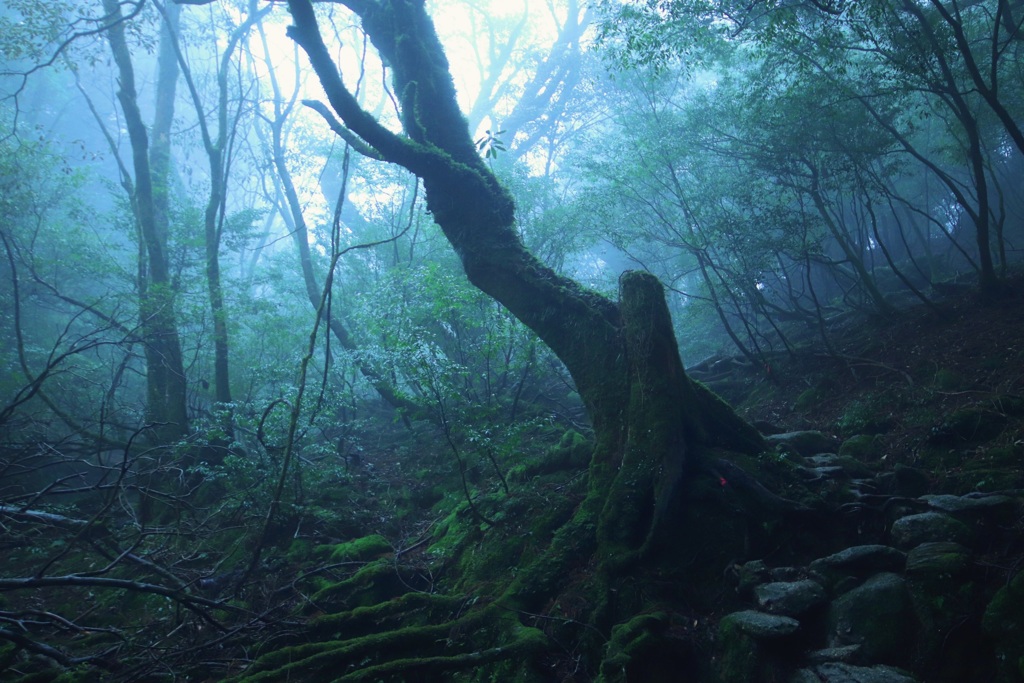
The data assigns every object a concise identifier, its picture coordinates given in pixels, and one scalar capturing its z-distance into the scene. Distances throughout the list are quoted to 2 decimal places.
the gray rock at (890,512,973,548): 4.28
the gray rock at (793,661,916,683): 3.42
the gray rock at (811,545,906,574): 4.29
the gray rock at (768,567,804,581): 4.45
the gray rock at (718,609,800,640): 3.88
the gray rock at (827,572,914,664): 3.78
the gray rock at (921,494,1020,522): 4.37
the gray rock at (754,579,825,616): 4.10
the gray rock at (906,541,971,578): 3.96
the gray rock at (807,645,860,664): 3.73
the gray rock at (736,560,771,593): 4.48
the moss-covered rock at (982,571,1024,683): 3.37
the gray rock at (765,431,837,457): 6.93
